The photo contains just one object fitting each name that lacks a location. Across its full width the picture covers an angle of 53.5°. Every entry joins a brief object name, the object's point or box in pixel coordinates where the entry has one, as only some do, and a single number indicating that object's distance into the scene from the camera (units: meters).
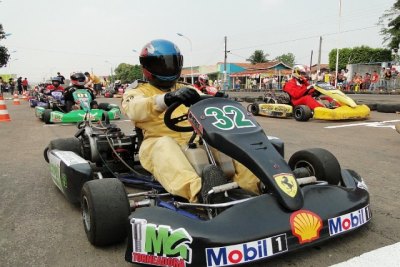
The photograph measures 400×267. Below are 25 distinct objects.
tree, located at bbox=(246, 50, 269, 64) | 68.74
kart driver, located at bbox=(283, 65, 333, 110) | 9.88
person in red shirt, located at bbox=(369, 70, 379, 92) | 20.86
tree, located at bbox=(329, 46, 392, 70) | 47.44
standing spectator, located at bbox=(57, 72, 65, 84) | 13.26
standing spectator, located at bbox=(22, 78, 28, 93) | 35.75
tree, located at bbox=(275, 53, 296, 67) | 83.40
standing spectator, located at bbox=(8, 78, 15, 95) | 38.19
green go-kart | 9.77
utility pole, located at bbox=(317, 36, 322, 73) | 29.90
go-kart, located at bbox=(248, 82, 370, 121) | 9.23
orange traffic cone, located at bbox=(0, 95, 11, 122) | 10.62
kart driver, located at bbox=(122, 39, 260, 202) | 2.58
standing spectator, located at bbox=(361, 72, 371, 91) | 21.66
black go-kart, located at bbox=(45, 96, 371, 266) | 1.98
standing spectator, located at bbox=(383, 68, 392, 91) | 19.33
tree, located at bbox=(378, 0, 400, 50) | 33.19
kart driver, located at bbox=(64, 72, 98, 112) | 10.28
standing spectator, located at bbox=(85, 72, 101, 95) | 20.44
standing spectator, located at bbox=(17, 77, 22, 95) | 33.96
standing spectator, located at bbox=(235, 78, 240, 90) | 39.13
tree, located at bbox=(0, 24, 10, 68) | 38.57
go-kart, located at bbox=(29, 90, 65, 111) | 10.64
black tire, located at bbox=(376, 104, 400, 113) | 11.14
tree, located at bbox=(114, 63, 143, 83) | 87.43
